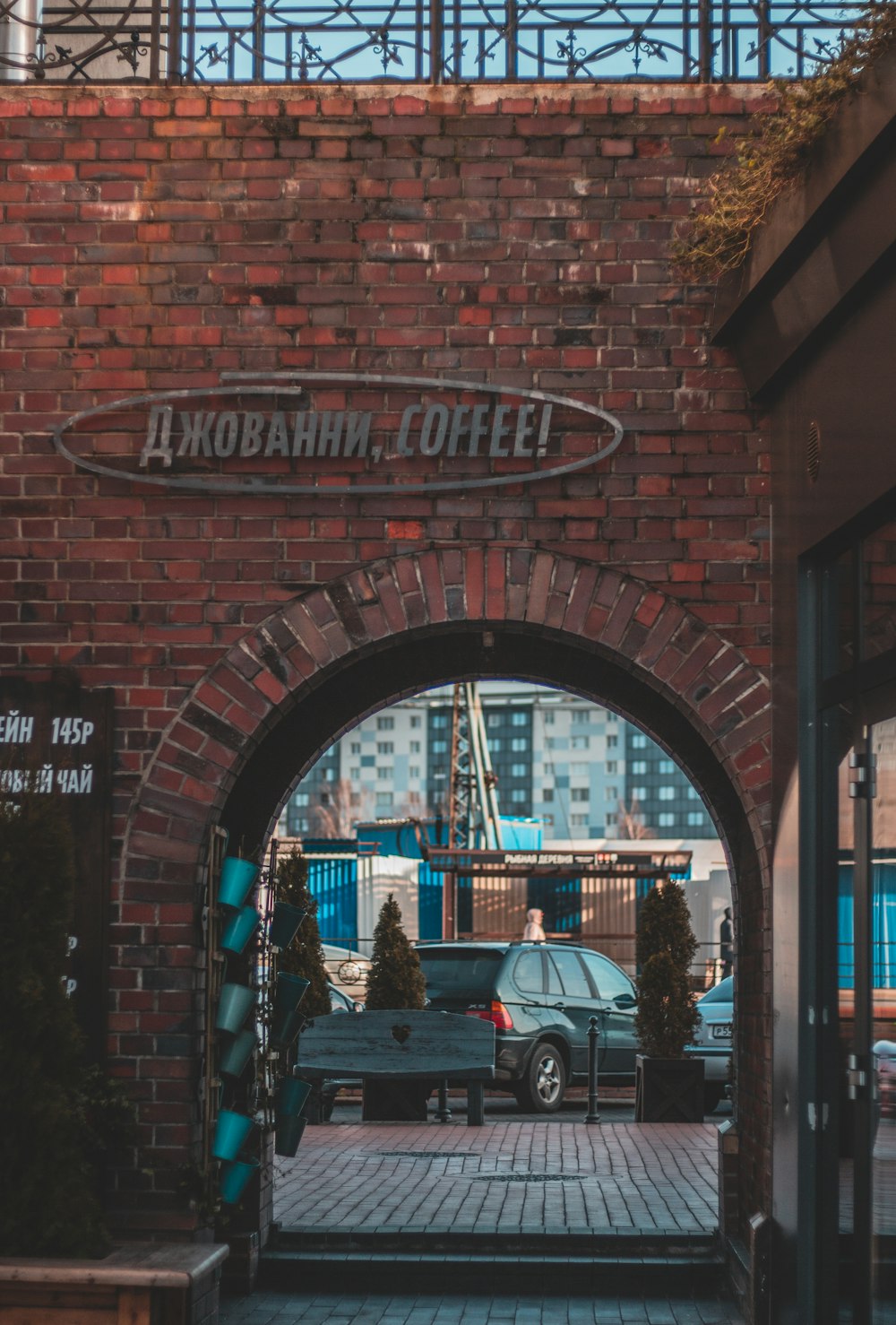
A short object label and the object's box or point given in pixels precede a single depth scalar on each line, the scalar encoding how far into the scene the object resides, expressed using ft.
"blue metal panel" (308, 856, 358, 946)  99.71
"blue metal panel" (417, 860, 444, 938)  110.22
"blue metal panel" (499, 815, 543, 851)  161.38
